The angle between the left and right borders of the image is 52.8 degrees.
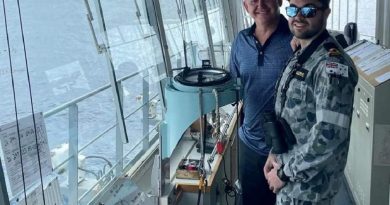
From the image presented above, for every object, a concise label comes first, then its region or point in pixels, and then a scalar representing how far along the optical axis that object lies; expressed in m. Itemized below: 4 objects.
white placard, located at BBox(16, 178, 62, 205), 1.06
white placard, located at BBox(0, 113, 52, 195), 0.98
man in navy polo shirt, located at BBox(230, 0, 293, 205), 1.77
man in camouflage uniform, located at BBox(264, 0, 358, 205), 1.26
